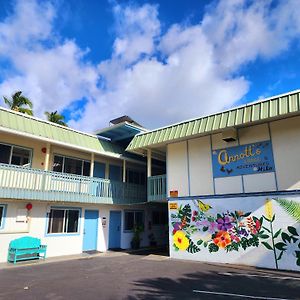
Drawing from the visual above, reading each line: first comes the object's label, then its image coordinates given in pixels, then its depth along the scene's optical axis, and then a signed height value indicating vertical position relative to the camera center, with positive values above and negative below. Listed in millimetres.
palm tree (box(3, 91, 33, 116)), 24703 +10828
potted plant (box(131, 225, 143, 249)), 17812 -721
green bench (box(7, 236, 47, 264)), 12417 -986
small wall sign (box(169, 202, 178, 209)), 13721 +1020
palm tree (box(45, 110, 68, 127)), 28828 +11058
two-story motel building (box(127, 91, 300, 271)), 10648 +1762
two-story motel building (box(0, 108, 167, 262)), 12652 +1955
